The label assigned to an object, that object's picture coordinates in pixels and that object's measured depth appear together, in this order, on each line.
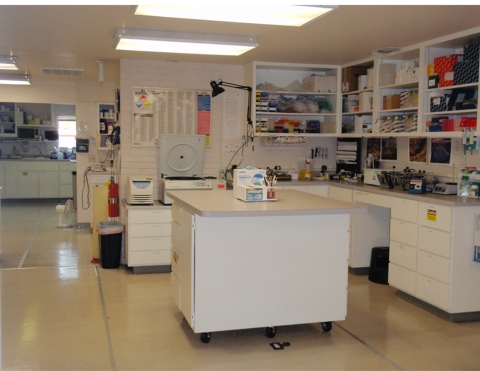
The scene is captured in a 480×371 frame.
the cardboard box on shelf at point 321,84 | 6.49
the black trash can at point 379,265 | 5.48
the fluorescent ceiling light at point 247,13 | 3.22
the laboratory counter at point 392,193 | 4.23
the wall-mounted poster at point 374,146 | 6.39
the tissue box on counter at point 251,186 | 4.02
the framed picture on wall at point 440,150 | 5.22
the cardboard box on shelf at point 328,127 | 6.61
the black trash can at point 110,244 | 5.96
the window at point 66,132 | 12.57
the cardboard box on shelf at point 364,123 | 6.19
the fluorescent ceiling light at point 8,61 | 6.23
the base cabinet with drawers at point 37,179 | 11.36
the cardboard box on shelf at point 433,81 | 4.87
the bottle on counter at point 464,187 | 4.54
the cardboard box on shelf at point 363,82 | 6.15
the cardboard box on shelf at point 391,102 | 5.59
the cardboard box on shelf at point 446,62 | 4.67
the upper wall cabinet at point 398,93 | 5.26
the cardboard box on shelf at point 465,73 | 4.45
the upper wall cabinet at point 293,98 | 6.42
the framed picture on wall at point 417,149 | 5.59
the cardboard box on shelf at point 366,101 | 6.03
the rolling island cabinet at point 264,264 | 3.68
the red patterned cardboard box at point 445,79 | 4.70
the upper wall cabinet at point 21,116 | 11.77
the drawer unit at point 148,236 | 5.75
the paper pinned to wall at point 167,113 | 6.25
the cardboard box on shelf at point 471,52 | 4.42
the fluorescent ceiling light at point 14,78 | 7.93
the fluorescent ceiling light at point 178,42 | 4.61
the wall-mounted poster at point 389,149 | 6.11
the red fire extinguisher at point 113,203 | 6.22
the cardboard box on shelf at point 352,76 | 6.41
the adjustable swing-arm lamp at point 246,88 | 6.25
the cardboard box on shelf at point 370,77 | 5.89
